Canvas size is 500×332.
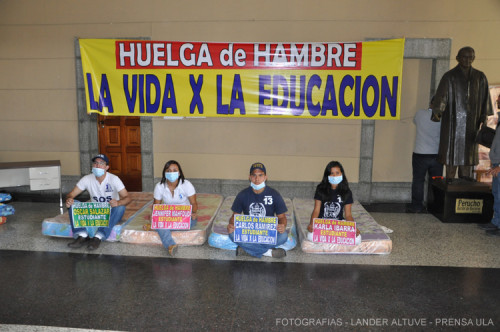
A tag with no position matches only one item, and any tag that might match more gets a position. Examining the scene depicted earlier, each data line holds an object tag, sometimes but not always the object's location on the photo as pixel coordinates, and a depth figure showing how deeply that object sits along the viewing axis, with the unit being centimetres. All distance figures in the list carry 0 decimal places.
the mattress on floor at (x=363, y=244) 436
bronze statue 549
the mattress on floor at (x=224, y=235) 446
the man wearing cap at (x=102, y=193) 460
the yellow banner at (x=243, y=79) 618
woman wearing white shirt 462
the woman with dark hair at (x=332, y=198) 438
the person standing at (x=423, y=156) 597
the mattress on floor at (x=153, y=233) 460
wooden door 759
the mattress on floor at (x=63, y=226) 473
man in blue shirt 418
